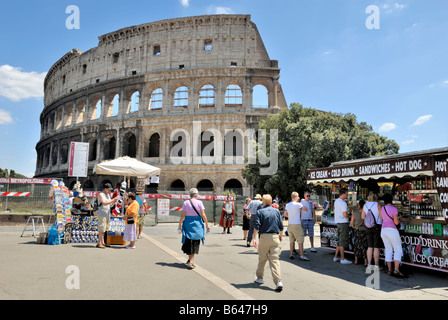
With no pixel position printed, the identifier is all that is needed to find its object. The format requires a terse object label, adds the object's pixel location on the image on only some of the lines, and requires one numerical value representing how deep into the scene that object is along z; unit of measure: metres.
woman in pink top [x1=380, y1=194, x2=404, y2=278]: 6.58
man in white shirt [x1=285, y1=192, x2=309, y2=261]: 8.34
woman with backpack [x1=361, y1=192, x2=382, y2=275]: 7.11
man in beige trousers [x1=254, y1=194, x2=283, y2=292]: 5.54
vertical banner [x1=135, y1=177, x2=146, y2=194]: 14.01
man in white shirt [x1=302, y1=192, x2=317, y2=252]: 9.82
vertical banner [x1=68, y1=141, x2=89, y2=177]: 17.95
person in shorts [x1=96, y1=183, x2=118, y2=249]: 9.17
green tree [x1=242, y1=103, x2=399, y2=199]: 22.28
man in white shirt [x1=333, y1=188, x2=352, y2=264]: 8.20
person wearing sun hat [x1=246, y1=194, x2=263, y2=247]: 10.66
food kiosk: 6.58
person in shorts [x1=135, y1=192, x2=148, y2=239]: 11.56
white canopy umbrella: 11.48
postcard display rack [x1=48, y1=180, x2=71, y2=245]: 9.46
